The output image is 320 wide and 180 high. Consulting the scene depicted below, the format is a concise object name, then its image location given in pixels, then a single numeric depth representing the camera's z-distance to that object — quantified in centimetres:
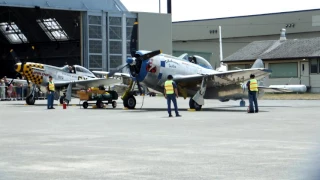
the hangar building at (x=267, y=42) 5731
